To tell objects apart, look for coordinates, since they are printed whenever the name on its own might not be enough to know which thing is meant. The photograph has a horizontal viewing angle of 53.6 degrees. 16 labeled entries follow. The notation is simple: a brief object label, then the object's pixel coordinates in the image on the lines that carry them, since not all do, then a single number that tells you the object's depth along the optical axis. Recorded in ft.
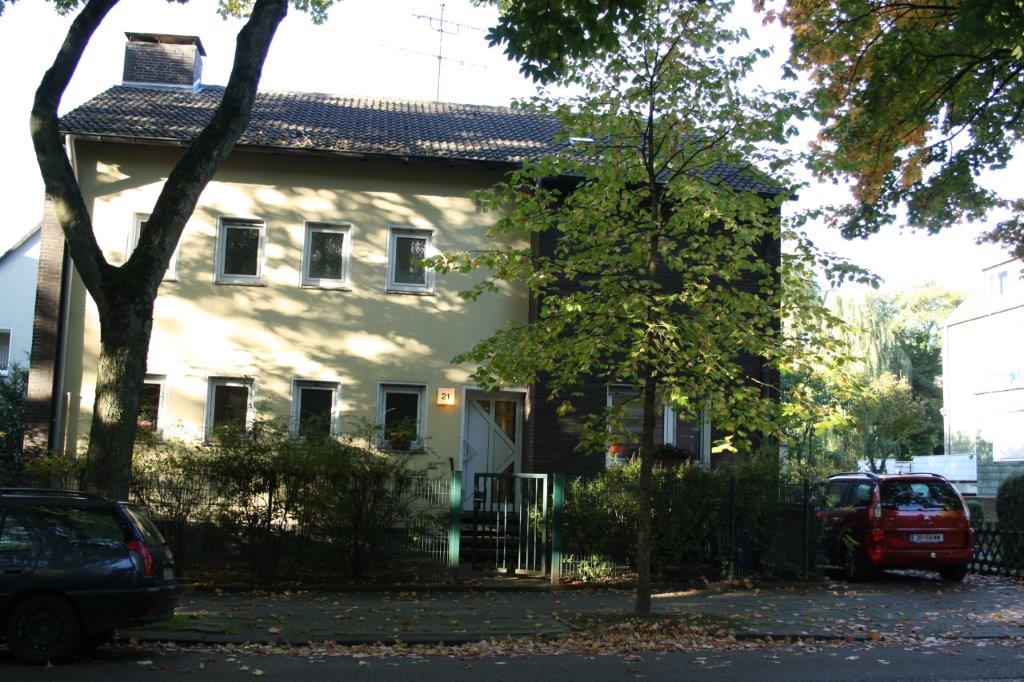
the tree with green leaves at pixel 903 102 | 41.42
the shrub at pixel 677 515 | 51.26
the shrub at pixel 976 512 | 69.90
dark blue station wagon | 30.55
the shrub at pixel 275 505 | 48.16
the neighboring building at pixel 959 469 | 118.32
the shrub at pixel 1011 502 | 64.18
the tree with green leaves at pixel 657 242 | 38.34
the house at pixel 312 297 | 61.72
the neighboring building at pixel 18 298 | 102.12
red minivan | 53.52
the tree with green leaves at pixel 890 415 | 138.21
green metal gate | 51.29
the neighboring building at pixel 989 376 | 107.24
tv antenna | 96.17
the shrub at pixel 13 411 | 75.51
